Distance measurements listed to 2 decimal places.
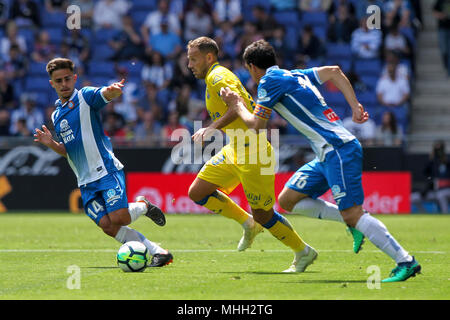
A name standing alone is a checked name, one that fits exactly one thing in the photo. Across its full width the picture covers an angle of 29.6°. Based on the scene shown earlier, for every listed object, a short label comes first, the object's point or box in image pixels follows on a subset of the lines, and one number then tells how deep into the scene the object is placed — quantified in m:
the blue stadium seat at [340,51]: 22.44
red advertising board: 18.95
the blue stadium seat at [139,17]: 24.81
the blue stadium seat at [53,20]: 24.94
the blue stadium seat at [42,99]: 22.81
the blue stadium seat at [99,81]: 22.61
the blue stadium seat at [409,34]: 22.60
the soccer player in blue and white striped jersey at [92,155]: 9.34
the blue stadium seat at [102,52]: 24.14
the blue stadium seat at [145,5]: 24.84
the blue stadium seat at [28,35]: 24.52
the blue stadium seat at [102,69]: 23.12
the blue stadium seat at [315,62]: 21.97
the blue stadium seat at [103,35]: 24.44
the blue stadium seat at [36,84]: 23.31
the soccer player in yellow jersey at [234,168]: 9.04
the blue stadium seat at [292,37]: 22.48
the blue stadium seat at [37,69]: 23.55
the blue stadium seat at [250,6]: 23.86
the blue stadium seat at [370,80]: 21.92
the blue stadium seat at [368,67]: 22.06
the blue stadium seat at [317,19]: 23.36
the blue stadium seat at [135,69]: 22.91
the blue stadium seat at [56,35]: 24.39
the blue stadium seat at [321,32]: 22.92
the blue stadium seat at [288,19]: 23.36
